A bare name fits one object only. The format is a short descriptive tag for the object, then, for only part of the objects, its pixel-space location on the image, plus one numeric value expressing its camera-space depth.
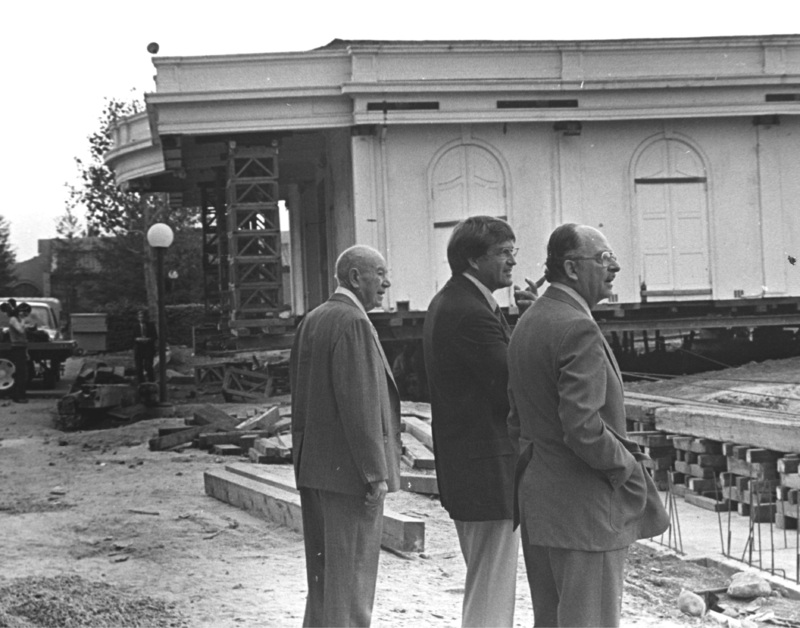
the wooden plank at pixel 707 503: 10.97
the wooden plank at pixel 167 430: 16.14
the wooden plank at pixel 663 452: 12.19
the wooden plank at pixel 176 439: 15.52
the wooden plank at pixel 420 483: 10.90
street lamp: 19.95
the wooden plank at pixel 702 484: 11.34
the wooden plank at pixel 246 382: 22.67
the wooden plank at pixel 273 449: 12.97
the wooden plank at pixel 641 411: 12.47
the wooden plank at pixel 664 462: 12.11
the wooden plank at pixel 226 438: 14.78
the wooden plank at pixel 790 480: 9.70
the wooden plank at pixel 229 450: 14.56
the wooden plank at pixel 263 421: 15.34
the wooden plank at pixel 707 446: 11.29
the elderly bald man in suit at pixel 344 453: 5.31
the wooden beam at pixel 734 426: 9.95
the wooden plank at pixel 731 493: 10.73
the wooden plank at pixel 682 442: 11.60
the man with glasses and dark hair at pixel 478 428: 5.39
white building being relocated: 21.11
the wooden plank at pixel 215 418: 16.19
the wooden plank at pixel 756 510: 10.24
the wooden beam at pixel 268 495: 8.18
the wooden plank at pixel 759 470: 10.21
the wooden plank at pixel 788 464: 9.70
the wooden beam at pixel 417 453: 11.84
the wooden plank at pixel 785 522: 9.92
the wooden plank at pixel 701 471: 11.33
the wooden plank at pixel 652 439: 12.14
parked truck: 28.14
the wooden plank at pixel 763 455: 10.21
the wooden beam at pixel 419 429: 13.15
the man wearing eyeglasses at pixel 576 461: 4.29
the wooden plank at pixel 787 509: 9.80
